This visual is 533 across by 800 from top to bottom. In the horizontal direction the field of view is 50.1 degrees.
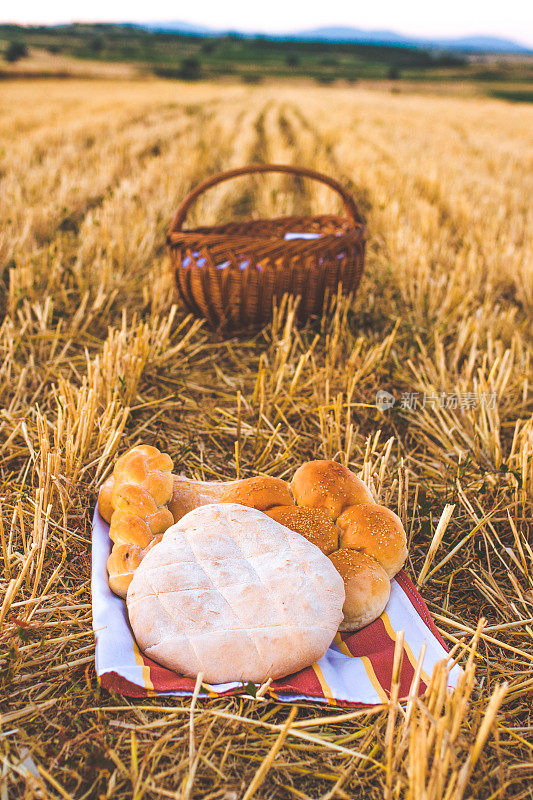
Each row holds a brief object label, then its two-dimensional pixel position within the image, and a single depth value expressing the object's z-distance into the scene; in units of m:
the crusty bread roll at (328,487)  1.55
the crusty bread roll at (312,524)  1.45
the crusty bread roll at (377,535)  1.44
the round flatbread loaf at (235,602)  1.18
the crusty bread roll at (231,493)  1.55
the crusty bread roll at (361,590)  1.36
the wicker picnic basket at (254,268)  2.69
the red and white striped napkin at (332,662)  1.18
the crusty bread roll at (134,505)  1.39
